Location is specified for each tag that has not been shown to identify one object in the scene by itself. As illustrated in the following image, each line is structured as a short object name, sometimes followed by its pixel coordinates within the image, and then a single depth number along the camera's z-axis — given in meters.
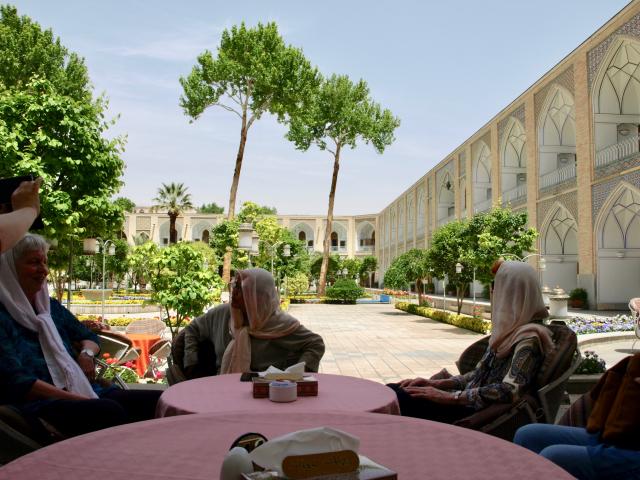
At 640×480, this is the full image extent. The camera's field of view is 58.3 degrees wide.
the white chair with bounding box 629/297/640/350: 7.61
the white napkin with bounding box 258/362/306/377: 2.09
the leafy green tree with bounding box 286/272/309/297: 27.00
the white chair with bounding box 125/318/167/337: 7.05
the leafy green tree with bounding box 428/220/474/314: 15.07
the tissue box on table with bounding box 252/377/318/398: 2.01
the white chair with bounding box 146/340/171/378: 6.22
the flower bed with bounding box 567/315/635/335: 10.48
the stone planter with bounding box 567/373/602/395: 4.13
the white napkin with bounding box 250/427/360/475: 0.97
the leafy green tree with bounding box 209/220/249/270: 19.05
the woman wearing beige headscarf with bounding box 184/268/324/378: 2.79
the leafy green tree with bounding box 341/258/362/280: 38.69
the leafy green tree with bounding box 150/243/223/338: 6.97
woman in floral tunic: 2.26
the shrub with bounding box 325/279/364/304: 25.86
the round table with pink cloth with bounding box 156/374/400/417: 1.86
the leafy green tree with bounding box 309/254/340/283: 36.53
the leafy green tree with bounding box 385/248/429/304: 19.59
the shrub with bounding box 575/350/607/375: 4.30
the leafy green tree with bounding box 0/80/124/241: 7.77
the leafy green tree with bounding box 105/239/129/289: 32.47
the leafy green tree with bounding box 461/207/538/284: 13.02
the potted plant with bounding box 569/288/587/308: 15.74
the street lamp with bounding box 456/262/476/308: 14.49
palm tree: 34.97
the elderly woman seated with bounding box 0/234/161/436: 1.95
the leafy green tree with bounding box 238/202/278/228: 22.27
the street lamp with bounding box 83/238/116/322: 9.69
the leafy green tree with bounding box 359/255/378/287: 42.81
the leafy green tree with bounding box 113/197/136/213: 43.57
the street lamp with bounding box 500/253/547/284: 12.80
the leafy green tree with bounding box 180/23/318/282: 18.09
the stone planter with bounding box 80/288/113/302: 23.58
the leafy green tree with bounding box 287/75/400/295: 25.31
